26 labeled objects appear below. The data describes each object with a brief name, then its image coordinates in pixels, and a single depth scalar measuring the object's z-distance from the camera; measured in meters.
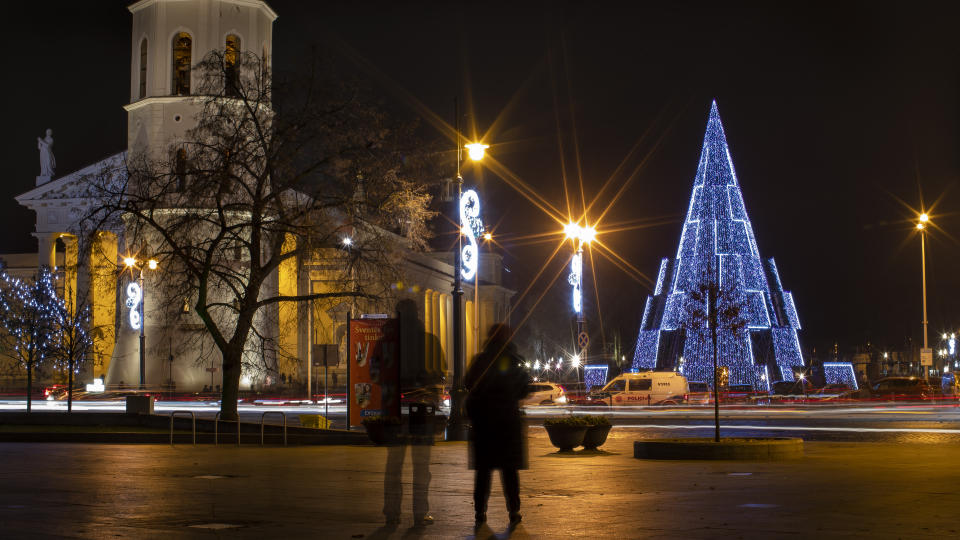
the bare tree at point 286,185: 32.66
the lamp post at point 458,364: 27.98
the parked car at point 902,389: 54.66
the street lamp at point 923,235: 51.69
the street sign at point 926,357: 51.58
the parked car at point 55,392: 61.94
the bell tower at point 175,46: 65.06
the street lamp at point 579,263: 43.31
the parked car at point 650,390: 51.06
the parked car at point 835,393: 53.91
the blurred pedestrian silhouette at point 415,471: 11.66
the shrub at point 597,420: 23.17
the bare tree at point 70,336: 43.56
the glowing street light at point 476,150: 30.62
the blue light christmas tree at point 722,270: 51.06
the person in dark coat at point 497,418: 11.09
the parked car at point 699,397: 51.41
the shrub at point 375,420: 25.50
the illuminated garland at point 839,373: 66.56
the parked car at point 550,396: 52.30
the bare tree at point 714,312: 22.45
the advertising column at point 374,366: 24.02
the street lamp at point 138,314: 64.94
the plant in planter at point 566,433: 22.98
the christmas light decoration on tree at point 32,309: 48.59
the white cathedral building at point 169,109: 65.12
